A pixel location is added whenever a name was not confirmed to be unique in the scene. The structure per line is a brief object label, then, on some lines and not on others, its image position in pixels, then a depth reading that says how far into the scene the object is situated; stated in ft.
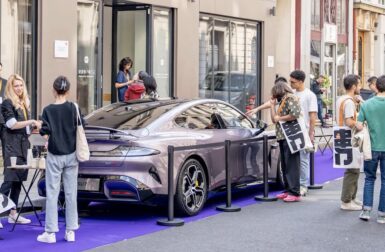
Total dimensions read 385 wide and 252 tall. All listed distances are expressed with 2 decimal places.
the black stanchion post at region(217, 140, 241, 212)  32.58
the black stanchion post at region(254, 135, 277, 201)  35.68
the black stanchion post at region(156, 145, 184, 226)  29.12
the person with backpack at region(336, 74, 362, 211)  32.12
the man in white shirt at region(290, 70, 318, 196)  37.24
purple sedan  29.48
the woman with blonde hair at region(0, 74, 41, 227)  28.53
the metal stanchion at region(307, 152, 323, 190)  39.86
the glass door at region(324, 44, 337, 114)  93.76
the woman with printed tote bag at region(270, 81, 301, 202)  35.24
